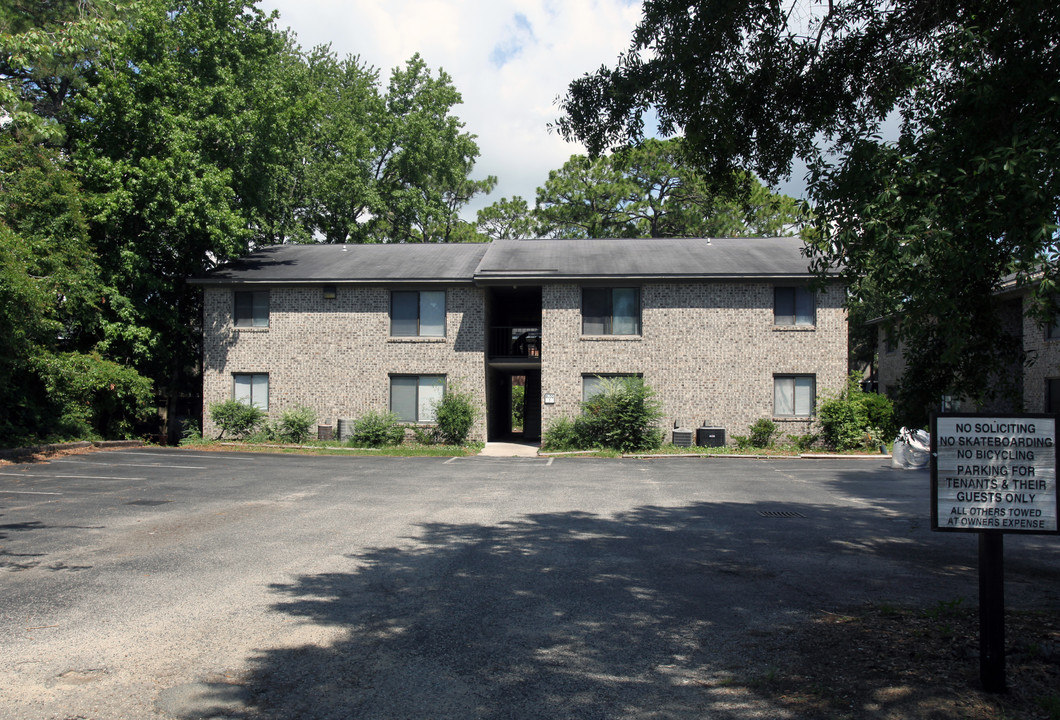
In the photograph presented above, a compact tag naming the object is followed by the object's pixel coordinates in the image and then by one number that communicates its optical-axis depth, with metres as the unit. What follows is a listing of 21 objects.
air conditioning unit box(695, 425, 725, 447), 23.89
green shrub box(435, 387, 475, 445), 24.81
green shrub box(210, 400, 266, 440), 25.45
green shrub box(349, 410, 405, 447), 24.59
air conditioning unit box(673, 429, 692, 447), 24.00
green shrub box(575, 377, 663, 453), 23.16
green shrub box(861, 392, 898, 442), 23.56
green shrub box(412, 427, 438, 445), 25.17
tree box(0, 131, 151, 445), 17.92
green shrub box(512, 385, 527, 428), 39.95
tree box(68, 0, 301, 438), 23.28
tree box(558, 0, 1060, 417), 4.89
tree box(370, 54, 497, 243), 39.62
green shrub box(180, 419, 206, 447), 25.48
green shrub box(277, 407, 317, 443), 25.02
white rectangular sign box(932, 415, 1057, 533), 4.62
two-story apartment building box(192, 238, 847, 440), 24.47
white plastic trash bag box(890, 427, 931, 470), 19.31
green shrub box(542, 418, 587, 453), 24.09
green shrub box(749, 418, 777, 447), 23.95
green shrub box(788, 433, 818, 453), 23.94
